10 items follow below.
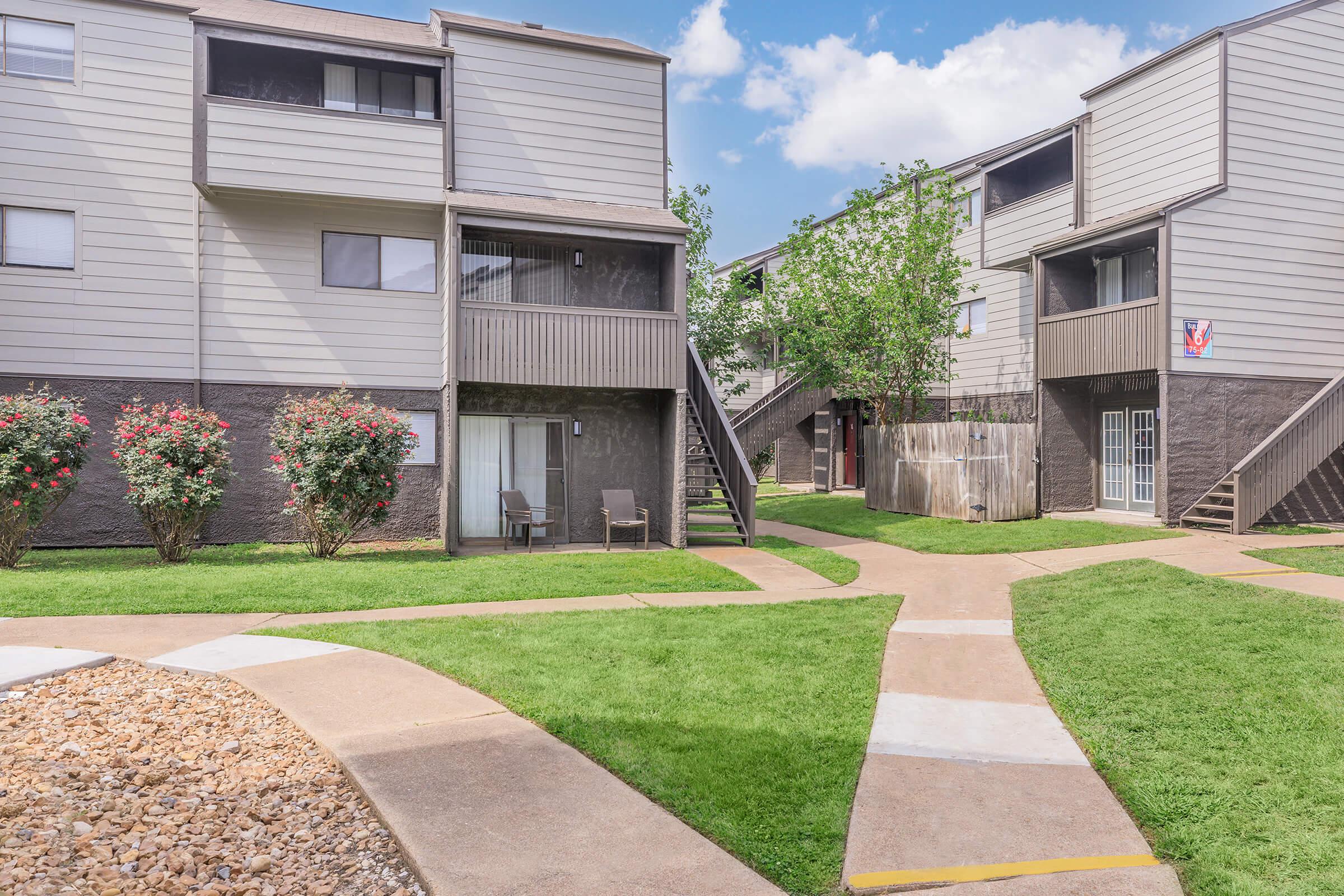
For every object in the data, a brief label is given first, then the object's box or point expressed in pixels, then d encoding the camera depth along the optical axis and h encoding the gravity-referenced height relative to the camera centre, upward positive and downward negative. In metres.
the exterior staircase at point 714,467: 13.77 -0.21
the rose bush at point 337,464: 11.46 -0.14
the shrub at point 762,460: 24.77 -0.16
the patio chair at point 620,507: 13.76 -0.86
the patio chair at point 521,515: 13.14 -0.96
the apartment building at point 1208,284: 14.57 +3.16
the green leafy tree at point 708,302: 19.42 +3.53
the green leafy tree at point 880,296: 17.72 +3.40
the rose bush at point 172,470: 10.81 -0.23
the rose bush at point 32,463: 10.27 -0.14
